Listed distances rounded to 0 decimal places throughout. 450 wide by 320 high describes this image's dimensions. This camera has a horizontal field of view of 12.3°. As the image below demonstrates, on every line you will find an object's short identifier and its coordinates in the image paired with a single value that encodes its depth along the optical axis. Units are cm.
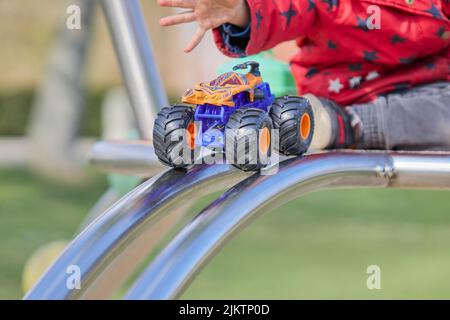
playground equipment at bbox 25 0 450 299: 218
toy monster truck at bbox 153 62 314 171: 226
